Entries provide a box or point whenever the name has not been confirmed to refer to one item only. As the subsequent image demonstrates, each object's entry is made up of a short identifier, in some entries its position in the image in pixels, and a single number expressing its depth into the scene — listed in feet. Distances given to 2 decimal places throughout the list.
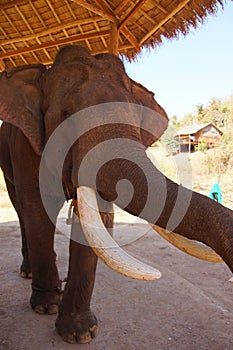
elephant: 5.66
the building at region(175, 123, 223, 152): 76.33
